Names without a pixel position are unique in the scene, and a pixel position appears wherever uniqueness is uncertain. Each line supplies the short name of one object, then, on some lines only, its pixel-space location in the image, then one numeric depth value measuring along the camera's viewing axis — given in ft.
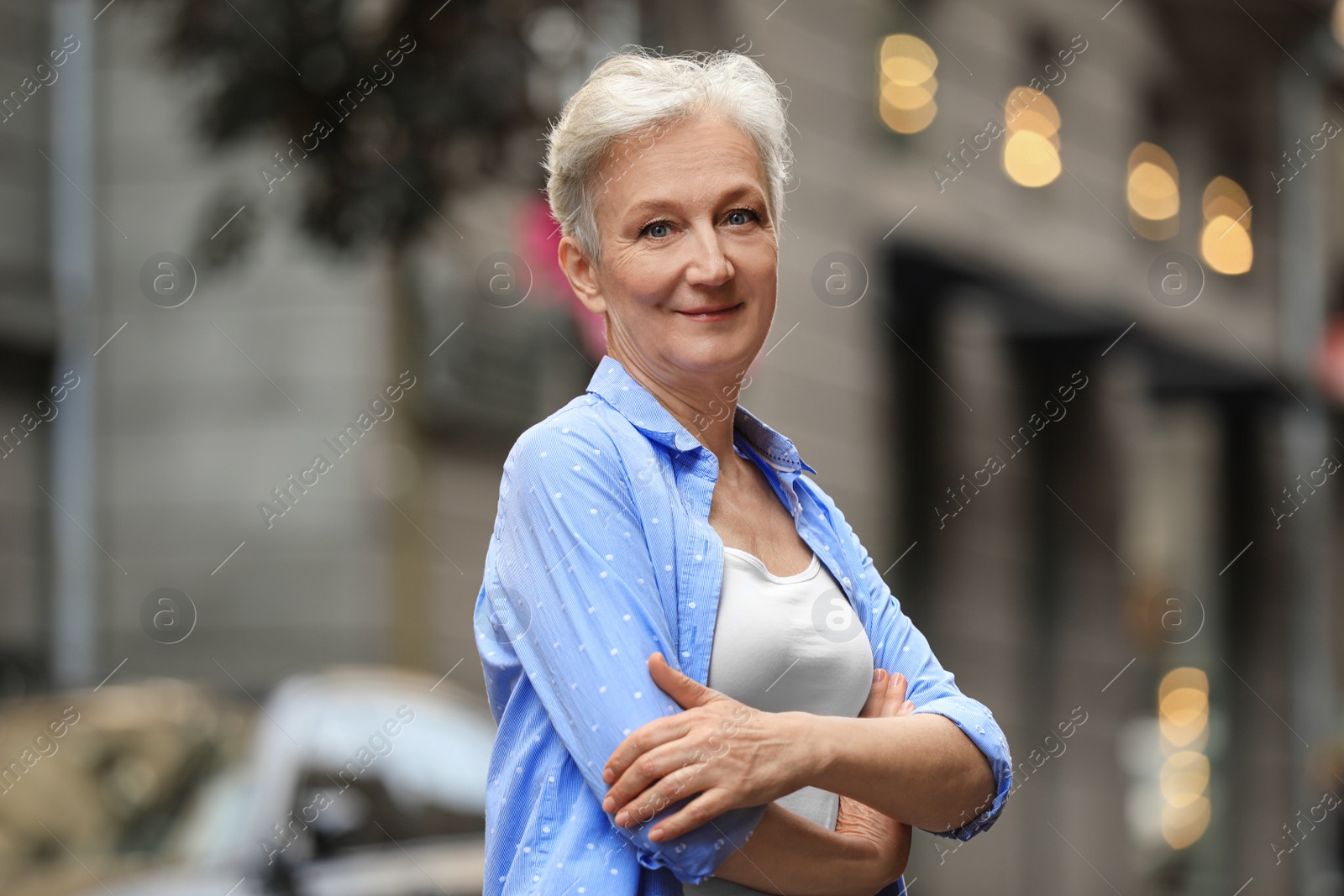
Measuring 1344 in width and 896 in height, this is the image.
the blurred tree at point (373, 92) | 47.67
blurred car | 32.53
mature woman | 11.30
